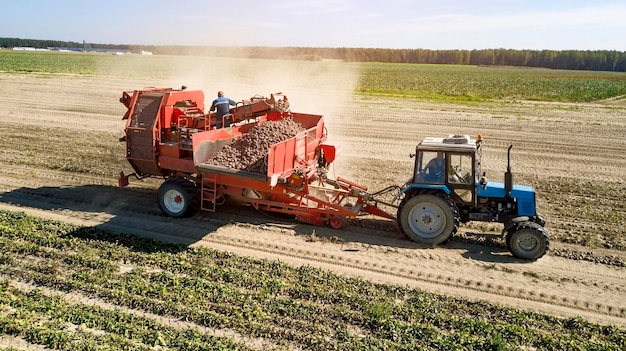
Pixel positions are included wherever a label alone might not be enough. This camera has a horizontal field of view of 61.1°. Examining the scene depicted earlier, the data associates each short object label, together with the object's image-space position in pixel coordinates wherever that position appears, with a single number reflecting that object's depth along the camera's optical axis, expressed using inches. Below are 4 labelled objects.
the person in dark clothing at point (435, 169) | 340.5
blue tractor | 332.2
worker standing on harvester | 438.3
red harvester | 370.3
